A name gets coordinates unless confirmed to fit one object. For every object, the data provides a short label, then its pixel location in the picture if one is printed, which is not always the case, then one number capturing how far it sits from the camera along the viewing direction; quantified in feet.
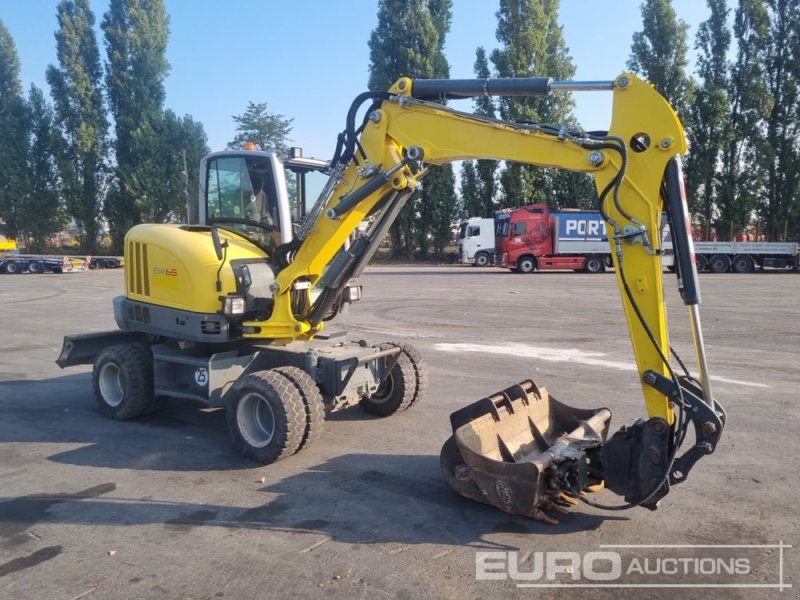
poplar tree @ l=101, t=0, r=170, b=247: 146.92
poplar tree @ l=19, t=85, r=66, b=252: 155.84
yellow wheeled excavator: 13.43
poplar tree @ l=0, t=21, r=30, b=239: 152.87
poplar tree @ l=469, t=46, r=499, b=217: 145.38
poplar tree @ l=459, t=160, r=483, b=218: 147.95
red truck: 109.91
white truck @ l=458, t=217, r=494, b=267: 128.57
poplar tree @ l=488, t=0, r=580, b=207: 137.28
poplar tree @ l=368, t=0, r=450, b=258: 141.49
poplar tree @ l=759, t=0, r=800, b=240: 129.39
